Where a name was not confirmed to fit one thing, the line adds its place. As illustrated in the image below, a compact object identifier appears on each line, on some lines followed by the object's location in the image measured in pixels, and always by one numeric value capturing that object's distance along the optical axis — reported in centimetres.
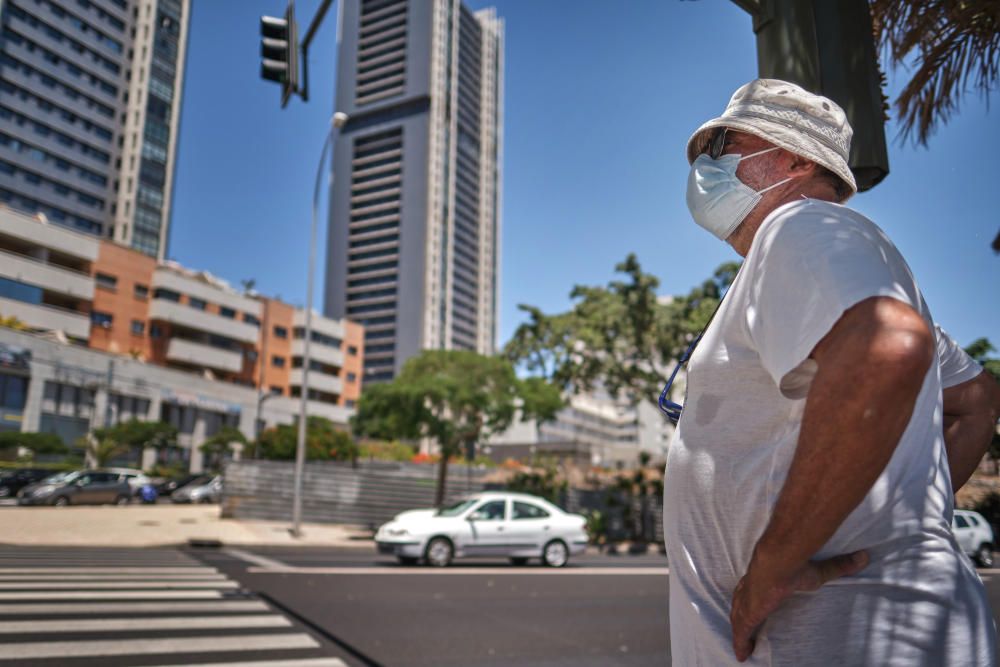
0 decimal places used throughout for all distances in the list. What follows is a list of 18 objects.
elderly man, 107
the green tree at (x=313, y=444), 2836
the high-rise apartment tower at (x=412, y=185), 12788
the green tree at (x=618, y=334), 2166
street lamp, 1972
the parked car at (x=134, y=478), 3112
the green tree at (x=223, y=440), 4888
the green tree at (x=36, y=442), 3881
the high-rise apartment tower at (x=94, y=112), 6738
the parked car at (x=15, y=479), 2955
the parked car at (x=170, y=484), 3738
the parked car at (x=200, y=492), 3384
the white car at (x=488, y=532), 1411
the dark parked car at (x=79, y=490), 2736
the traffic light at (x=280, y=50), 843
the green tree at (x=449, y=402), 2073
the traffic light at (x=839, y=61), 211
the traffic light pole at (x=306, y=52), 824
